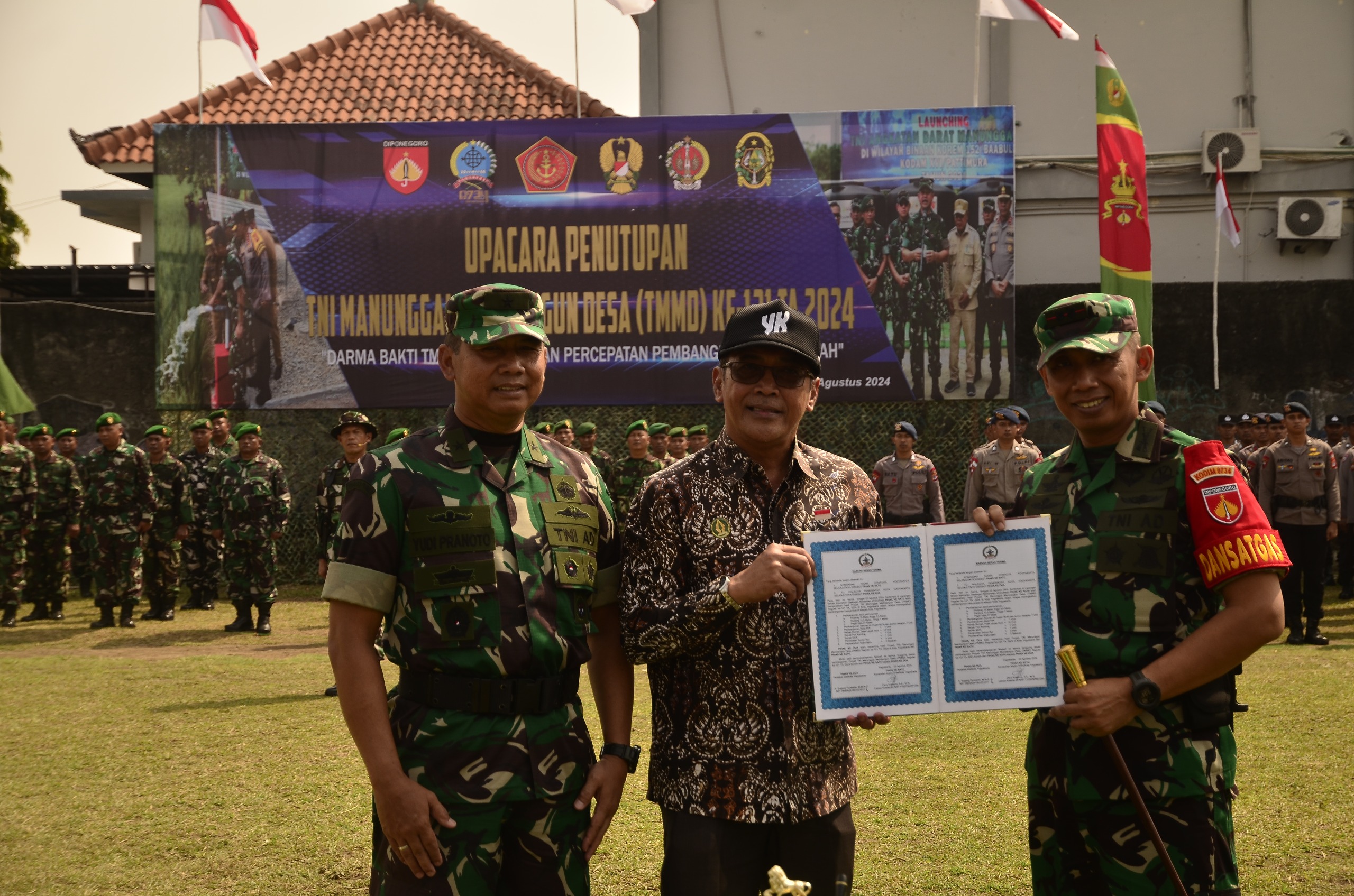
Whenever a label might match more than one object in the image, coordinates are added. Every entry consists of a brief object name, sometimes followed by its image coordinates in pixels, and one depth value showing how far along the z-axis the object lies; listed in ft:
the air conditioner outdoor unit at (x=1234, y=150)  60.08
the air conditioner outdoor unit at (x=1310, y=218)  58.75
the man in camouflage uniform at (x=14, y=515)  44.70
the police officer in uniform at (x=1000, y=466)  40.14
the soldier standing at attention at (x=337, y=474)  30.58
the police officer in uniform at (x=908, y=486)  46.32
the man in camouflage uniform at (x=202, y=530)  46.24
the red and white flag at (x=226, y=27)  52.08
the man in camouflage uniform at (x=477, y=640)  8.68
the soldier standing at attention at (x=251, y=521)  41.39
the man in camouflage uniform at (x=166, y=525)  45.93
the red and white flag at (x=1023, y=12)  48.14
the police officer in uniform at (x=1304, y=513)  36.55
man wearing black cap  8.61
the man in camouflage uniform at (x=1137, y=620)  8.50
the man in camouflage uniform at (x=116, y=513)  43.27
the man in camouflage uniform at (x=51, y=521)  48.11
